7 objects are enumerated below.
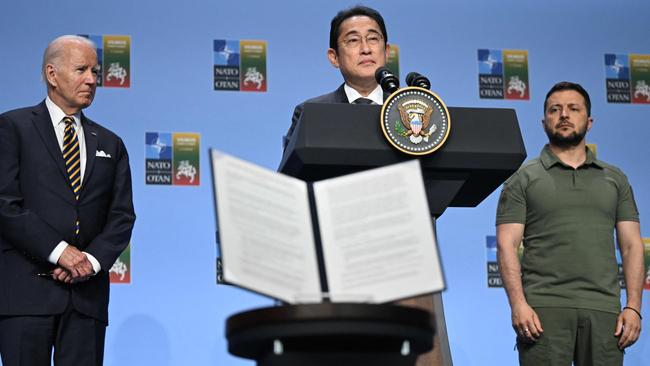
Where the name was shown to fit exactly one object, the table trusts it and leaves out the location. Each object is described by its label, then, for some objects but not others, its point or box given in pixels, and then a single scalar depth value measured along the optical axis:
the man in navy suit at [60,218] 5.69
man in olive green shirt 6.33
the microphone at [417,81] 4.92
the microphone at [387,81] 4.94
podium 4.48
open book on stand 2.94
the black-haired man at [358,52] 5.87
